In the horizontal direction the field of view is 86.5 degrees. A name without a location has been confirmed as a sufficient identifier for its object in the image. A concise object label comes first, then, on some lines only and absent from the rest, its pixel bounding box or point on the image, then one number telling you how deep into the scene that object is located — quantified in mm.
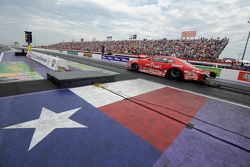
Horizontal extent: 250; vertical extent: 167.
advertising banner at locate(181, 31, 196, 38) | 35844
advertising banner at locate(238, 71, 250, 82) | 9613
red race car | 7344
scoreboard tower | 16234
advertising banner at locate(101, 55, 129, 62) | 18180
